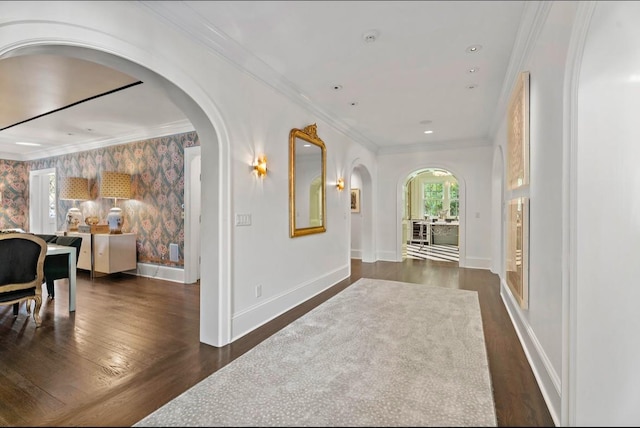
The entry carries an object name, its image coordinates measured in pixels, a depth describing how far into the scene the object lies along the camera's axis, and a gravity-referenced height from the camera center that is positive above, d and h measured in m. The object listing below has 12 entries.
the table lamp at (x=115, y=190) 5.27 +0.37
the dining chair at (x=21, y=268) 2.89 -0.56
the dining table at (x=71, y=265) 3.49 -0.63
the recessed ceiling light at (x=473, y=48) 2.65 +1.43
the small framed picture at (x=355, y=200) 7.88 +0.30
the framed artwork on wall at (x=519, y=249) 2.49 -0.33
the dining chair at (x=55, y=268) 3.70 -0.69
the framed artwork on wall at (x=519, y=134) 2.44 +0.70
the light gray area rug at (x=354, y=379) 1.70 -1.12
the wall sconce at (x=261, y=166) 3.03 +0.45
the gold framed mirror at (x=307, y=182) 3.64 +0.39
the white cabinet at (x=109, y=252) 5.09 -0.69
